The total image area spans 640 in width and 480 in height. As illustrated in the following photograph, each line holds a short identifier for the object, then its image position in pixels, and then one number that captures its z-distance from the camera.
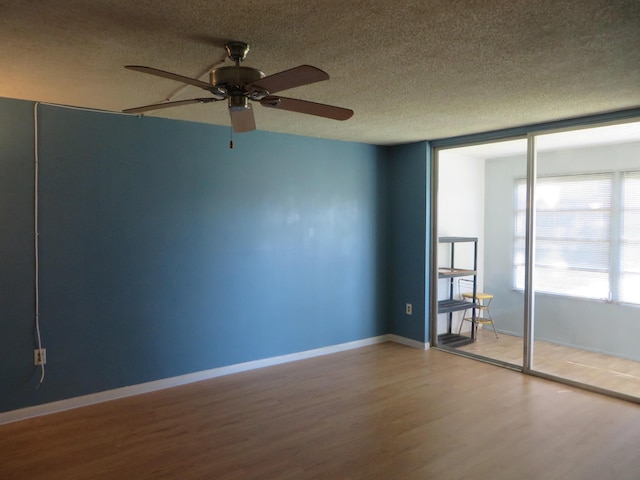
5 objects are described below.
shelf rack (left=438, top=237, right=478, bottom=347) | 5.08
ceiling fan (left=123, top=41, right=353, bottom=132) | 1.81
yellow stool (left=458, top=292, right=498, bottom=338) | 5.42
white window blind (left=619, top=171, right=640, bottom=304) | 4.60
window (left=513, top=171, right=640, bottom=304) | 4.67
